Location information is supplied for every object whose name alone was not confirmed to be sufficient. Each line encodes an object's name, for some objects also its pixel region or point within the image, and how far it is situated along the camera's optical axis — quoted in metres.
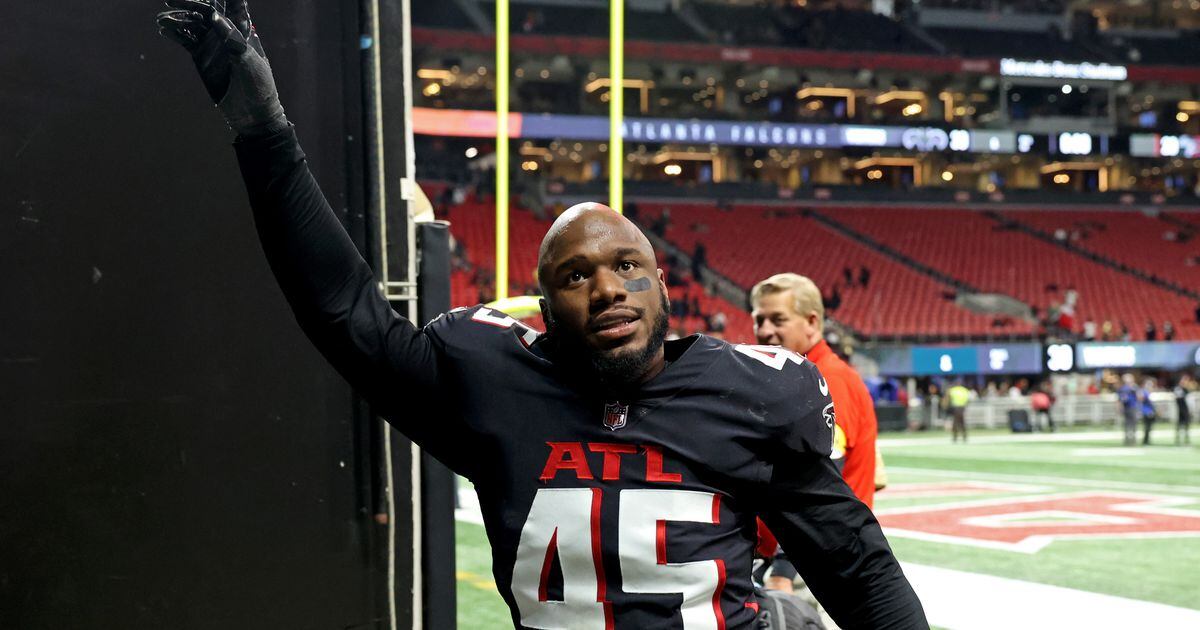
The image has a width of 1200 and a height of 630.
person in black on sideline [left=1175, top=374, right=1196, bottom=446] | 20.50
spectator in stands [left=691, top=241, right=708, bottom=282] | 32.16
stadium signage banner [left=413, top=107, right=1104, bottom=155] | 32.62
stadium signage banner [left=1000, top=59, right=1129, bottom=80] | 40.53
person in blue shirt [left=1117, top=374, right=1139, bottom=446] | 19.89
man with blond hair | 3.87
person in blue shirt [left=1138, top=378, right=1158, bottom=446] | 20.22
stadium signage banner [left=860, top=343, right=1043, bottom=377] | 28.69
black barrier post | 3.20
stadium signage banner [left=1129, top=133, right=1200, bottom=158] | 40.81
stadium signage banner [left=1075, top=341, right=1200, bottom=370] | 30.36
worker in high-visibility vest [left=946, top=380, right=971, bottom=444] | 21.75
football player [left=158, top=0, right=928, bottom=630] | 1.81
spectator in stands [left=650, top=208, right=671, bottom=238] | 34.66
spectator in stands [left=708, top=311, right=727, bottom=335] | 26.77
